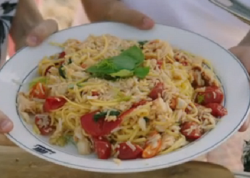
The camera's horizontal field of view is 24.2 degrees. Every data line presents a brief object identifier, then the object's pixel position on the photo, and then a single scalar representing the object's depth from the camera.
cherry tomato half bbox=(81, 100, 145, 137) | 0.72
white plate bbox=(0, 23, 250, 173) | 0.67
